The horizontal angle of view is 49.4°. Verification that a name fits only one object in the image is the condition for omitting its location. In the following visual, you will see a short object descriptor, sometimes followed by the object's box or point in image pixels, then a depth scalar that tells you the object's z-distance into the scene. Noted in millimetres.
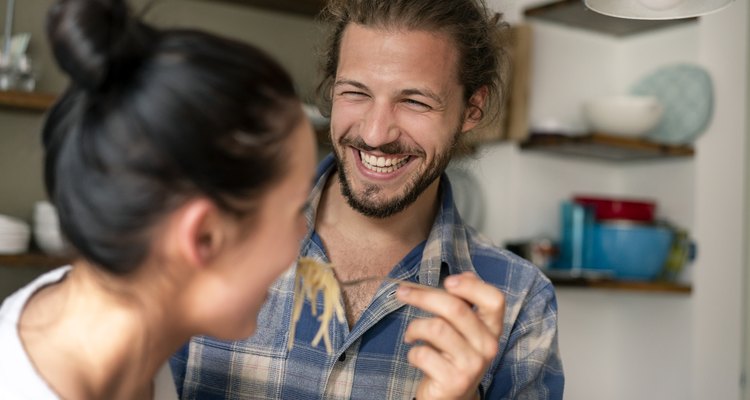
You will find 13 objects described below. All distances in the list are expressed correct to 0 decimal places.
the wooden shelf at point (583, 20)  3672
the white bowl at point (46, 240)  3090
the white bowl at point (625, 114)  3699
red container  3732
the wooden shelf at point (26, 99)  3012
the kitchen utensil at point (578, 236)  3746
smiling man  1897
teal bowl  3678
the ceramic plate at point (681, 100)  3791
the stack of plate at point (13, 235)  2973
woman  1017
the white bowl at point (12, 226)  2977
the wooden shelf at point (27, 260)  2988
